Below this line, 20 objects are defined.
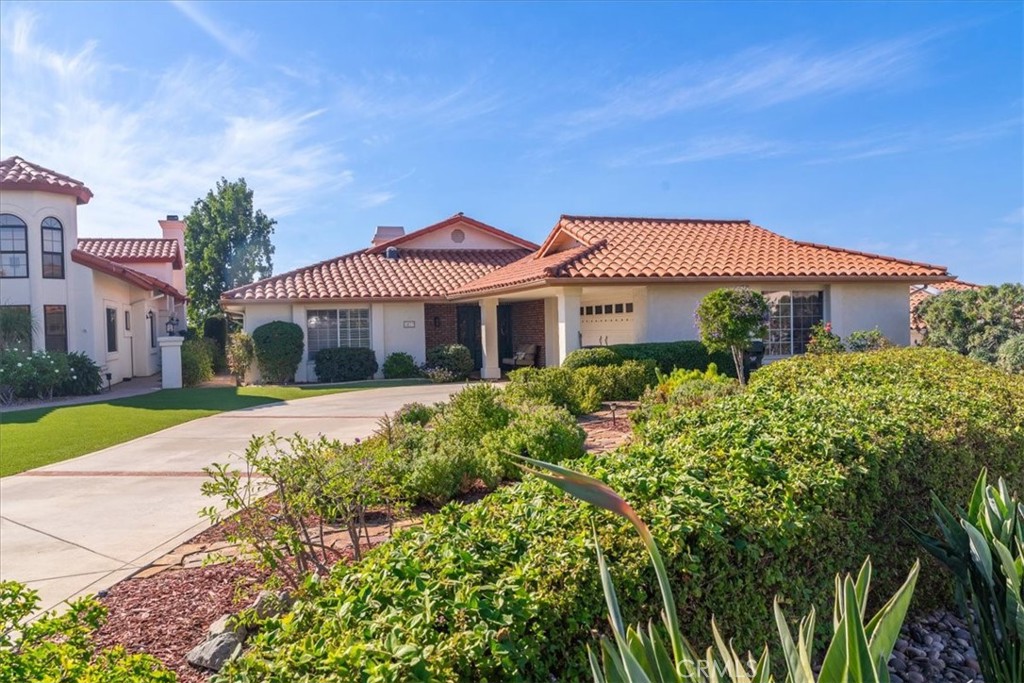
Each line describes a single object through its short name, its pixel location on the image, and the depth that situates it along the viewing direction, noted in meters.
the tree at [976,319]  17.81
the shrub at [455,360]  22.28
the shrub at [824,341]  15.55
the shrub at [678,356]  16.25
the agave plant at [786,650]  1.59
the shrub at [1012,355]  15.37
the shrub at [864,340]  16.78
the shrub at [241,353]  22.00
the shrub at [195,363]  21.98
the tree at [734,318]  13.24
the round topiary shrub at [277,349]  21.55
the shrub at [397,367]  23.09
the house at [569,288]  17.88
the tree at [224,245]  44.72
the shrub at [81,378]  18.95
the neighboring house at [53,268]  19.62
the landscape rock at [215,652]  3.52
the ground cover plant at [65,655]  2.22
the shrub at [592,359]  15.34
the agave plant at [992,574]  2.75
